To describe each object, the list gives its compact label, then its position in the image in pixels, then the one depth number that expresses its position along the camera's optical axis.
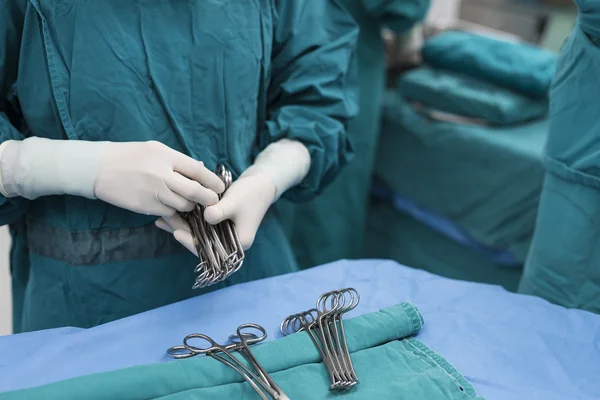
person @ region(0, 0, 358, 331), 0.79
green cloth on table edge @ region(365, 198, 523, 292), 1.71
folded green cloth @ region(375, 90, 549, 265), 1.54
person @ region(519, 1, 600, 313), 0.84
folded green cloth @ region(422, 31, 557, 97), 1.64
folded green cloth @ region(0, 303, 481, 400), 0.61
